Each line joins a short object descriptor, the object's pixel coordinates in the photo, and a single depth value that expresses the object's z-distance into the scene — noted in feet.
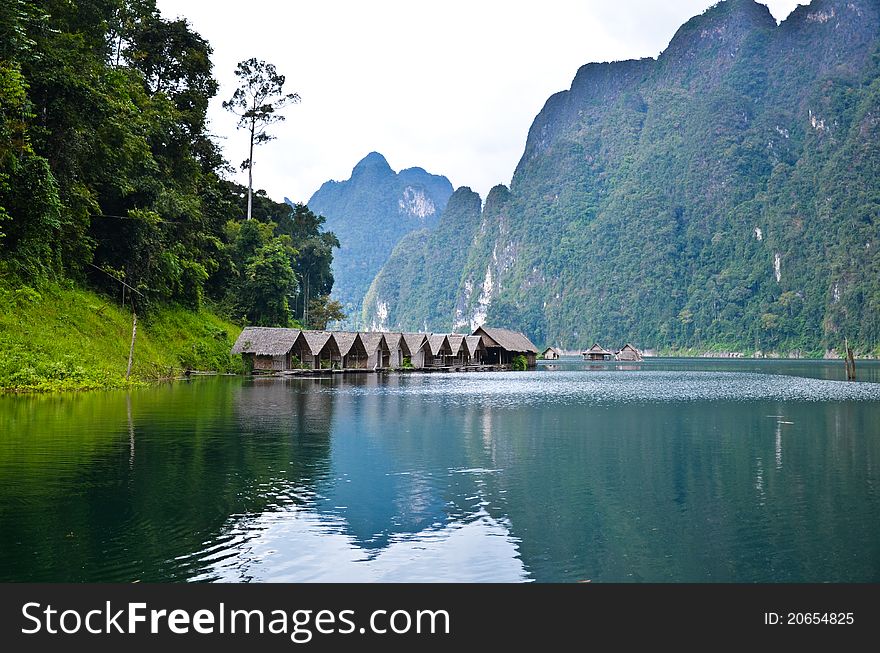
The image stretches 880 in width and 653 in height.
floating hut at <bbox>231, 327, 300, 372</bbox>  145.28
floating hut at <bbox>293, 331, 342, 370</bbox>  157.07
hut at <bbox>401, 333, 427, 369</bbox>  203.41
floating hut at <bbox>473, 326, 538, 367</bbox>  240.94
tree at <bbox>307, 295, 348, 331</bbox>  233.14
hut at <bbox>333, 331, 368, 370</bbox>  172.24
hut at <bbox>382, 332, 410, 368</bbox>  193.91
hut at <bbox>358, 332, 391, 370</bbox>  184.85
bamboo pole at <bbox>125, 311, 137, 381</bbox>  97.76
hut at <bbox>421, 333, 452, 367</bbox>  208.62
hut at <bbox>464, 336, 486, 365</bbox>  229.45
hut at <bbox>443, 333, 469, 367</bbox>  218.38
